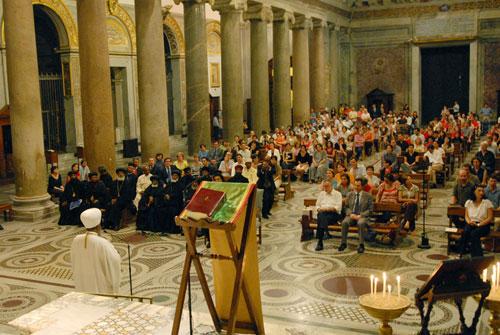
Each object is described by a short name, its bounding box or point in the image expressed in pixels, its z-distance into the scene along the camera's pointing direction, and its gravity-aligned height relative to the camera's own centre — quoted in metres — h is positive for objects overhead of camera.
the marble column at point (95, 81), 13.92 +0.68
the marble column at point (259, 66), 22.94 +1.52
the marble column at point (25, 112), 12.52 +0.00
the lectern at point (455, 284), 5.33 -1.67
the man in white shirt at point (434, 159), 16.09 -1.65
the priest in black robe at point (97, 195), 12.66 -1.81
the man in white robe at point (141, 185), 12.88 -1.66
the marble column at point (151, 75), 15.68 +0.87
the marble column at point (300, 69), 26.50 +1.52
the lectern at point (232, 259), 4.86 -1.32
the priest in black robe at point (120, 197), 12.52 -1.90
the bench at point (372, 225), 10.60 -2.24
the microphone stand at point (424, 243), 10.42 -2.51
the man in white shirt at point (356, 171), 13.76 -1.60
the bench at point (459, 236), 9.91 -2.29
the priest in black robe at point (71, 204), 12.66 -1.97
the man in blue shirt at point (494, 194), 10.62 -1.72
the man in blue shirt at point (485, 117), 28.11 -0.92
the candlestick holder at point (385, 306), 5.46 -1.89
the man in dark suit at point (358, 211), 10.46 -1.95
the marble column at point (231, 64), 20.20 +1.42
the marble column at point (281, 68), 24.75 +1.52
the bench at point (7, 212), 12.87 -2.17
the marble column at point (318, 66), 29.17 +1.82
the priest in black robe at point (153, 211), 12.06 -2.08
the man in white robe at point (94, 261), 6.61 -1.69
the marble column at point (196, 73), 18.38 +1.04
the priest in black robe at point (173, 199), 12.05 -1.89
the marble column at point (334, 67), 31.69 +1.90
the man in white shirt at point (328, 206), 10.84 -1.89
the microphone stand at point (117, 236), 11.36 -2.50
